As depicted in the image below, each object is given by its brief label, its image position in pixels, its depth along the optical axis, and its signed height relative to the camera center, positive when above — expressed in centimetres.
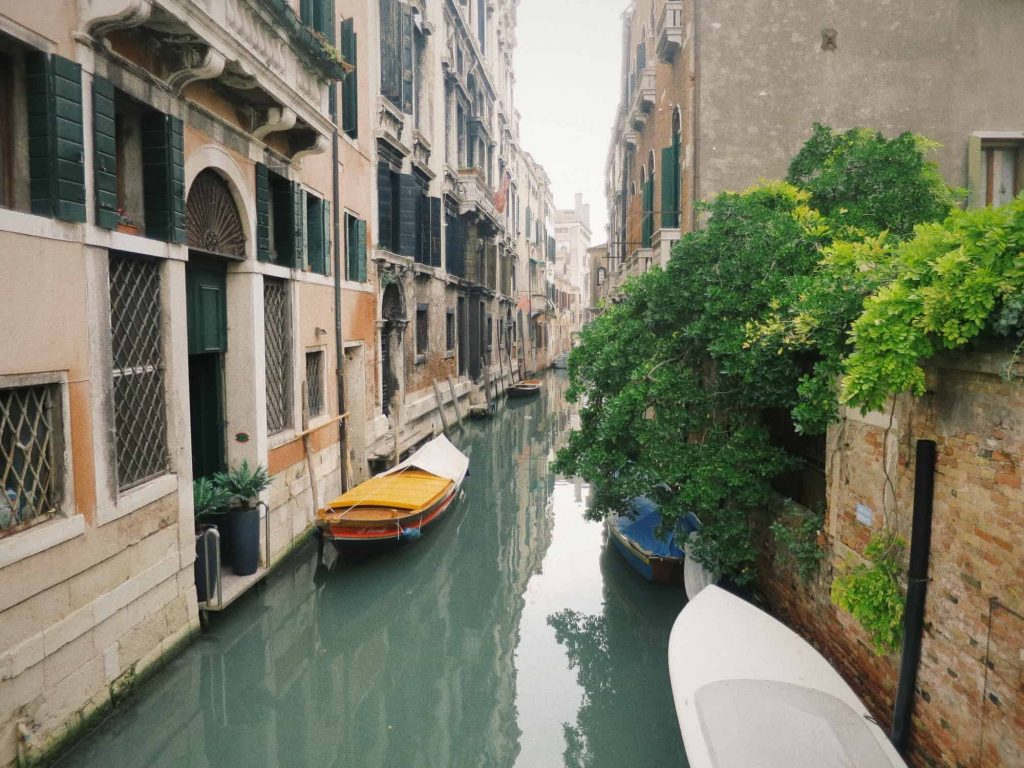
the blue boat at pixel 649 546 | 727 -219
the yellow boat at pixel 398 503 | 766 -193
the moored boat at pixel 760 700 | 359 -210
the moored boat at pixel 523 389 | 2489 -160
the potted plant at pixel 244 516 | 666 -164
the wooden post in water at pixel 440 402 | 1552 -129
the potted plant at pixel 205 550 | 596 -176
